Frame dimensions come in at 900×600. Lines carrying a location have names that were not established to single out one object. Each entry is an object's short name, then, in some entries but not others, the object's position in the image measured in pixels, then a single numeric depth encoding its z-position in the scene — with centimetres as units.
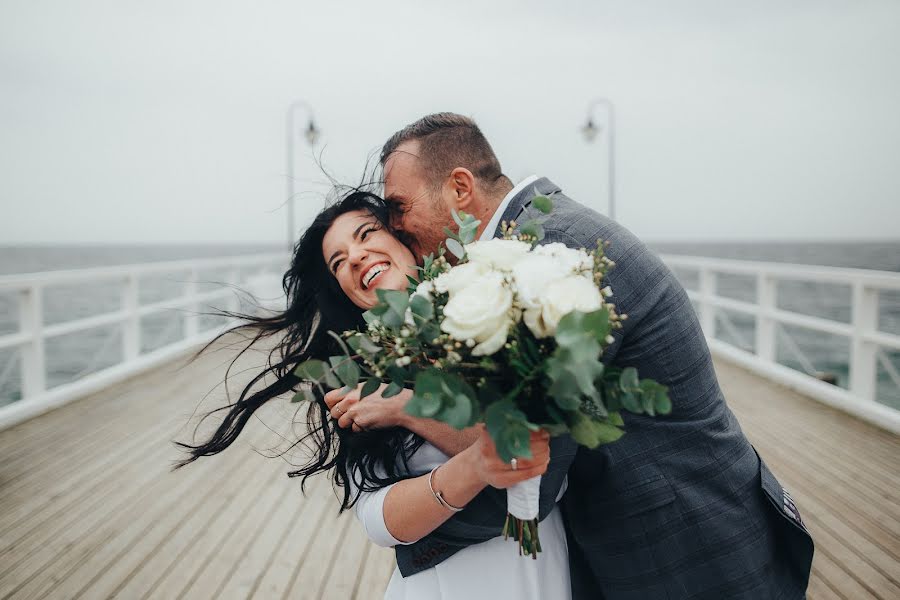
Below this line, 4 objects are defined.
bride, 115
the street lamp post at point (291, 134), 1405
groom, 124
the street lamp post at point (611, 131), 1382
